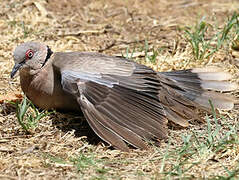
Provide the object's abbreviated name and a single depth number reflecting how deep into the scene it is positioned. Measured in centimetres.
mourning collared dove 839
